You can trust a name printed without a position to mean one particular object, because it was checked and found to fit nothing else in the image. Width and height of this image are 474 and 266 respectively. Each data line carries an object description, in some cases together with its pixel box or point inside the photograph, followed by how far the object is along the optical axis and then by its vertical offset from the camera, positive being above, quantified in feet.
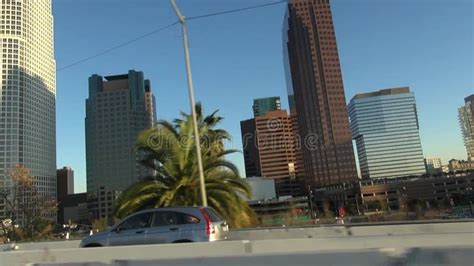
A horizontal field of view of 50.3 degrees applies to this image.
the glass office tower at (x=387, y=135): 578.66 +78.56
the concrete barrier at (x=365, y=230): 38.83 -2.01
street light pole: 62.13 +19.15
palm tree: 76.28 +6.63
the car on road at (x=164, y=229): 42.04 -0.29
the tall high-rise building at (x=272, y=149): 390.62 +55.16
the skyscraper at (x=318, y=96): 496.64 +113.13
